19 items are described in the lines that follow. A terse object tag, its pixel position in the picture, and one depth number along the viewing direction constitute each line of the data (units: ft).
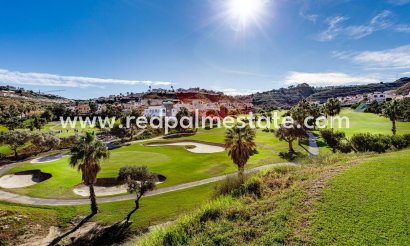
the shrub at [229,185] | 62.34
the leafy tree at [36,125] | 268.21
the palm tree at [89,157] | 96.90
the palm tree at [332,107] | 246.06
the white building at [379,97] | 478.22
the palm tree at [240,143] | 113.91
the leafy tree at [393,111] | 196.42
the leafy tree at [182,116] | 309.18
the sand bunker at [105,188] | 119.85
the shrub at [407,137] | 141.89
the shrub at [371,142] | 144.81
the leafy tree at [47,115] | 381.81
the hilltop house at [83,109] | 452.43
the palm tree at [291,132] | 190.08
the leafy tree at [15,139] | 197.45
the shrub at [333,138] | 191.62
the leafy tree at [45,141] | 207.31
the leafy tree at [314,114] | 275.47
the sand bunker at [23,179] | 134.82
